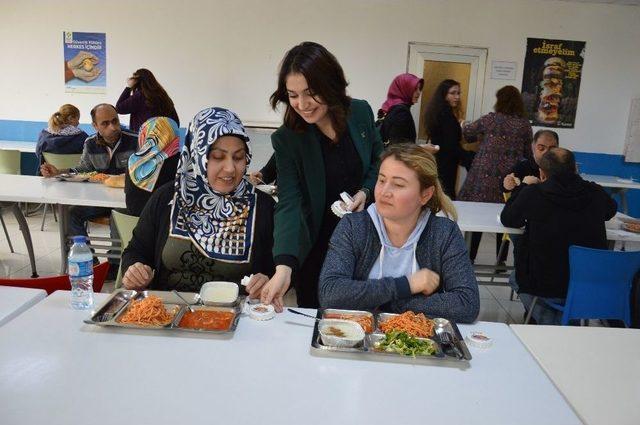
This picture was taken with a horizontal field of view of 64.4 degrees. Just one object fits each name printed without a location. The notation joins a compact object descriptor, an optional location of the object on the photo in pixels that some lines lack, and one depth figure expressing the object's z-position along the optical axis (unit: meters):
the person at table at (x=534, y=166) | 3.63
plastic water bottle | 1.64
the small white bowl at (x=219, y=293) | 1.69
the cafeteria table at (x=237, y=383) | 1.12
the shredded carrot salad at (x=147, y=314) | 1.51
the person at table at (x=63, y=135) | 4.98
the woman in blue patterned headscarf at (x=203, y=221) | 1.99
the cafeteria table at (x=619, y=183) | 6.10
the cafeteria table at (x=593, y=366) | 1.25
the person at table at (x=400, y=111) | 4.08
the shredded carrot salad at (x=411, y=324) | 1.53
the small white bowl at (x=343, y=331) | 1.42
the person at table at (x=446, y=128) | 5.00
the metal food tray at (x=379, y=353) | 1.39
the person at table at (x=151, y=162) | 2.84
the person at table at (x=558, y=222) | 2.76
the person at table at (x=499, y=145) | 4.61
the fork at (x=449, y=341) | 1.41
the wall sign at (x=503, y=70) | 6.45
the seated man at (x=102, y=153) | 3.89
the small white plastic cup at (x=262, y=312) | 1.60
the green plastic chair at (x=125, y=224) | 2.53
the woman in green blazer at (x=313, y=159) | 1.90
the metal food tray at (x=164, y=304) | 1.48
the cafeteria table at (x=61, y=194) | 3.27
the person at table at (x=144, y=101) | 4.98
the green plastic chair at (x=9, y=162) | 4.76
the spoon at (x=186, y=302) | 1.64
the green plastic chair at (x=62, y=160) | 4.52
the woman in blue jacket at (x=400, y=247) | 1.73
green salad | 1.41
